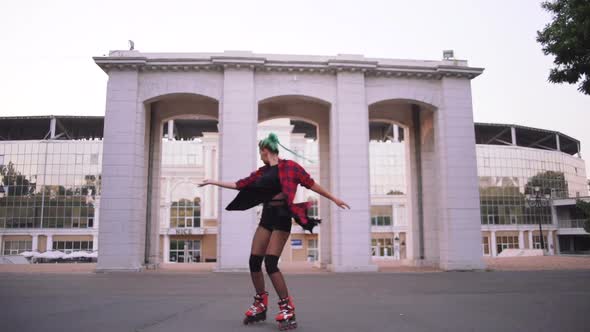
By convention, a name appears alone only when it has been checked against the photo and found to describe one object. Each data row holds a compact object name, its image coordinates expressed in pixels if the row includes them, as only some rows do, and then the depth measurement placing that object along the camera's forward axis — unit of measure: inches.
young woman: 207.0
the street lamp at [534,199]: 2356.3
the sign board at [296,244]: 1904.5
